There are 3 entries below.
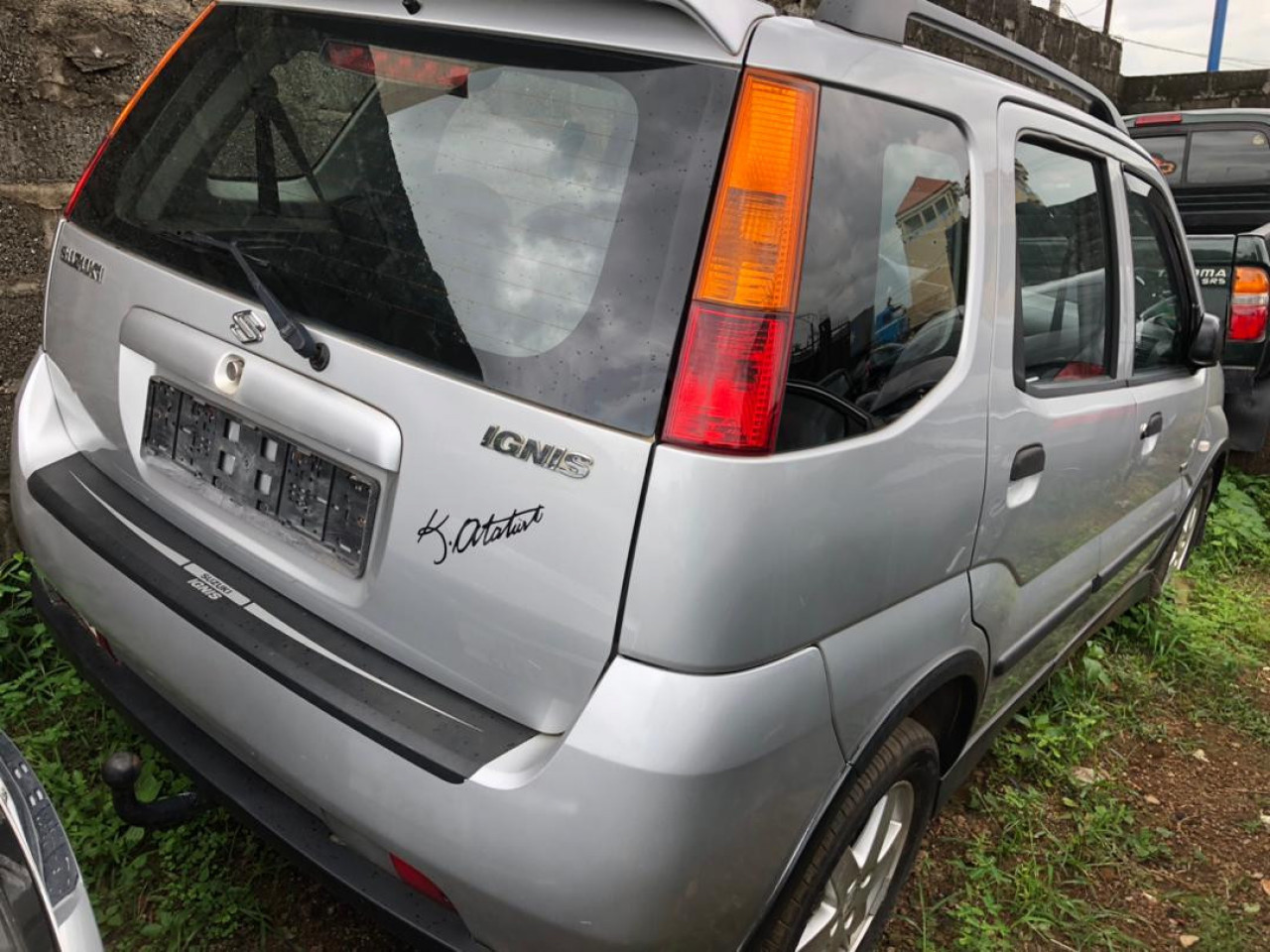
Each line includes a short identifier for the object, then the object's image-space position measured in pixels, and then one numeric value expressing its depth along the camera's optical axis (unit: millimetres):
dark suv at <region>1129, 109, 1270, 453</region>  5207
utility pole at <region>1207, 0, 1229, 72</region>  13523
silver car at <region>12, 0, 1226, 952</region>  1390
